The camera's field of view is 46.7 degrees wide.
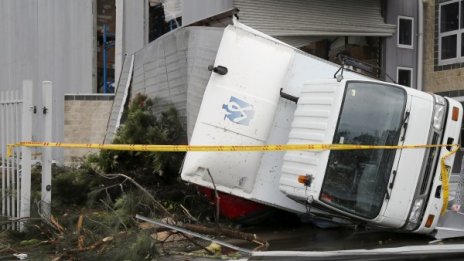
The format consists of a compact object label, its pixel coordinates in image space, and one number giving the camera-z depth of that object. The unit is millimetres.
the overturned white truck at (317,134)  5820
